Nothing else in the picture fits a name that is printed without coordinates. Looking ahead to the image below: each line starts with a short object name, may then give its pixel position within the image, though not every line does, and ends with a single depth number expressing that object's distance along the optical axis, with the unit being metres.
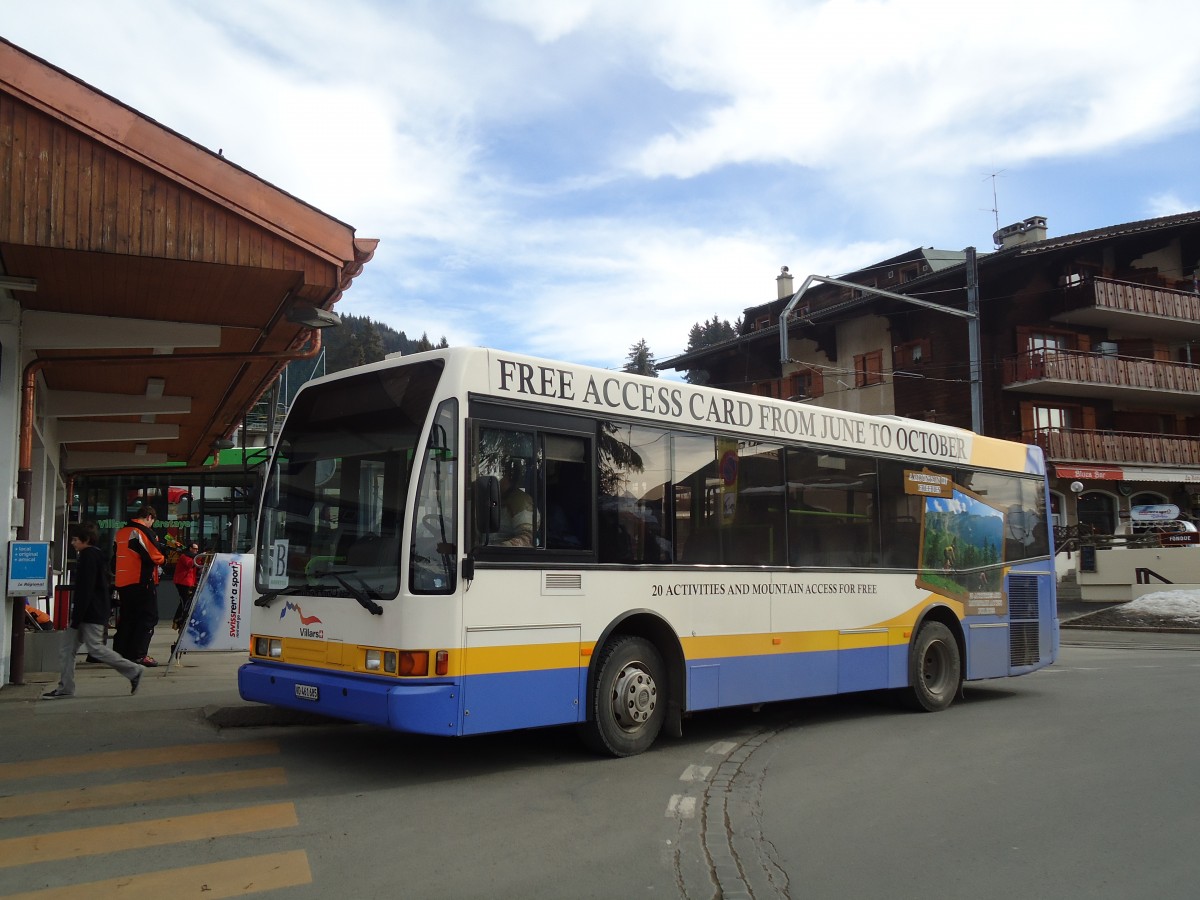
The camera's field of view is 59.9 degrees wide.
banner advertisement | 14.91
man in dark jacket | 10.32
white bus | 6.93
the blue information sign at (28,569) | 10.94
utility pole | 23.23
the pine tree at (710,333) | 111.82
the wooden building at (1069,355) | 38.25
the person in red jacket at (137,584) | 12.21
